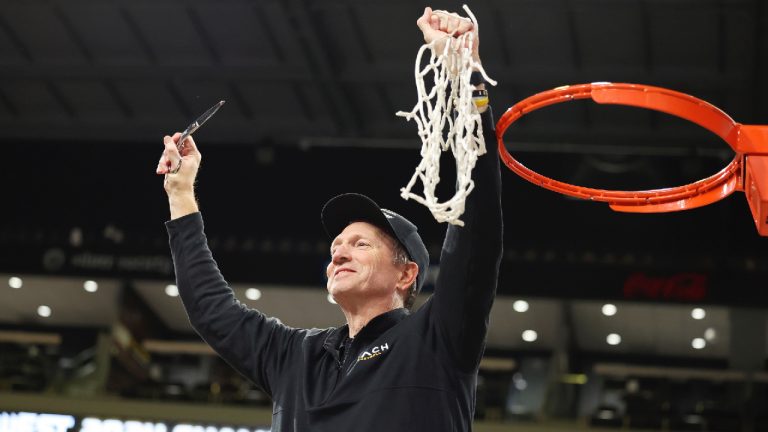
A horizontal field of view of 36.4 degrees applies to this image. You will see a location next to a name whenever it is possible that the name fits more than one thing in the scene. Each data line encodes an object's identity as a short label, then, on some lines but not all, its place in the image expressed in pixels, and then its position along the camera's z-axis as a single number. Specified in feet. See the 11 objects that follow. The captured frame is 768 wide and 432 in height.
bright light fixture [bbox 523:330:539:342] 66.69
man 9.82
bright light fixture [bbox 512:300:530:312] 62.49
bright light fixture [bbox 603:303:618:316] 61.62
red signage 59.88
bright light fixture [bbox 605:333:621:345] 65.67
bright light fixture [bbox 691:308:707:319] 60.95
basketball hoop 13.25
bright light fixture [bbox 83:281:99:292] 65.57
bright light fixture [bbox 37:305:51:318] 69.97
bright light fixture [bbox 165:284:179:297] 65.31
